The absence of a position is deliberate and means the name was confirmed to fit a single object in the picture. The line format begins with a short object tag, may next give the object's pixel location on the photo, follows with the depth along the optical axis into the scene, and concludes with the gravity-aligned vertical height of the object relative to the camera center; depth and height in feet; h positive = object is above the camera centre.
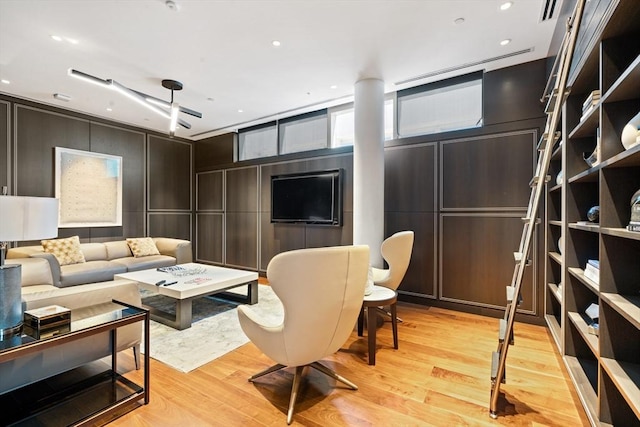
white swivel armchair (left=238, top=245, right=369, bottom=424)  5.64 -1.79
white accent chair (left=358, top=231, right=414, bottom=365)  9.09 -1.79
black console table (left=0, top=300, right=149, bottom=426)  5.62 -3.85
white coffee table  10.36 -2.60
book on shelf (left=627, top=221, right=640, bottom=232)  4.34 -0.15
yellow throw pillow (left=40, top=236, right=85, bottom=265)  14.51 -1.76
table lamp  5.08 -0.34
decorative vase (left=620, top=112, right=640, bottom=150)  4.73 +1.30
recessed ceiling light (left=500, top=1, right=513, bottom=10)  8.25 +5.69
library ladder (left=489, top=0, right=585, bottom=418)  5.54 -0.65
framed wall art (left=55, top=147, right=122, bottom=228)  16.47 +1.42
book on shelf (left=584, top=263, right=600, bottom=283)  6.29 -1.22
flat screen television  15.84 +0.90
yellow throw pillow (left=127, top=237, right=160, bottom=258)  17.61 -1.97
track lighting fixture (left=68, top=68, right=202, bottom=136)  10.92 +4.61
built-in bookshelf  4.78 -0.09
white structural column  12.69 +2.17
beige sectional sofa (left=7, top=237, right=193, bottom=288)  13.09 -2.50
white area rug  8.32 -3.92
